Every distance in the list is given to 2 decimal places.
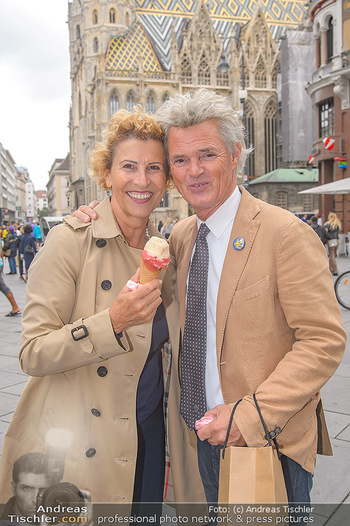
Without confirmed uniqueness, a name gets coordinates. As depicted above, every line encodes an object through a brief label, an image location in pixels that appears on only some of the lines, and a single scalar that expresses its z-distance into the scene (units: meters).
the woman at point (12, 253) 17.20
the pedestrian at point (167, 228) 23.70
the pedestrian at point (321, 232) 12.82
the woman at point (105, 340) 1.58
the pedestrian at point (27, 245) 13.42
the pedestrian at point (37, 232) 18.85
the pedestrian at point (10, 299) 8.52
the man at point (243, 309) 1.47
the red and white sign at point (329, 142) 19.80
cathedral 43.66
